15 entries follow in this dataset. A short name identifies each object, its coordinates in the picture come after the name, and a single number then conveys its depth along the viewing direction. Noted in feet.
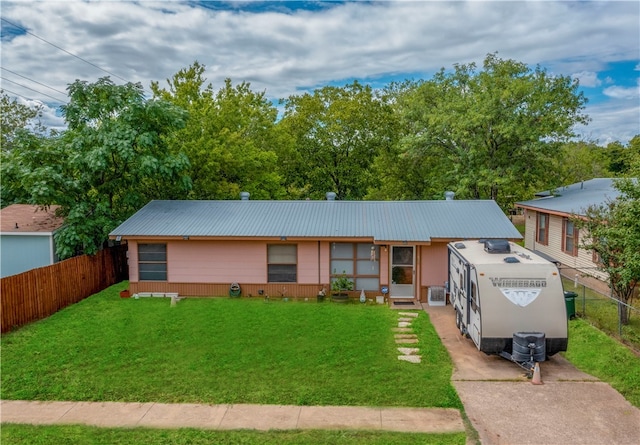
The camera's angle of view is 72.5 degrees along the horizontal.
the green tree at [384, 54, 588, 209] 70.54
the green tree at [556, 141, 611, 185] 126.41
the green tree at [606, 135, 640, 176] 153.85
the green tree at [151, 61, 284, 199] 71.92
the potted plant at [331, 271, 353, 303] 48.65
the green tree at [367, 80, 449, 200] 82.79
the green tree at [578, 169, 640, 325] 34.32
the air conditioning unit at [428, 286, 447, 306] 47.29
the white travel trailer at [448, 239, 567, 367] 29.07
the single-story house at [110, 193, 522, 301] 48.62
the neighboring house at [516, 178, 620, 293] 58.29
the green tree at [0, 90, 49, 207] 51.31
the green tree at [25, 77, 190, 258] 51.62
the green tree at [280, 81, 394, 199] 96.27
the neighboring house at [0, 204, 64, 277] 52.34
